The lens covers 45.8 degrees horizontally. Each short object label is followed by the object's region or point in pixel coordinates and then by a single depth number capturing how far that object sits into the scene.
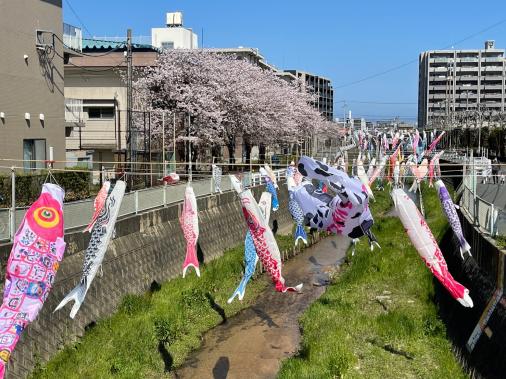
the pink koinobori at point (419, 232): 12.38
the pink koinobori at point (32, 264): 9.11
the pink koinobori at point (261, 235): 12.06
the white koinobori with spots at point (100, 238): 11.16
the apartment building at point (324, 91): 150.85
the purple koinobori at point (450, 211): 16.52
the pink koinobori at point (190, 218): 16.33
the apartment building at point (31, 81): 23.05
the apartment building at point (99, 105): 39.84
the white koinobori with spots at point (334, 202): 12.59
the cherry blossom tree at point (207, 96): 39.28
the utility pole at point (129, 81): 25.20
